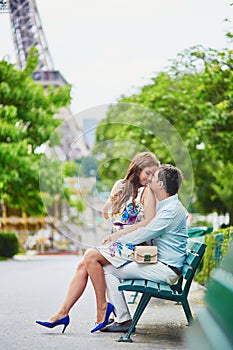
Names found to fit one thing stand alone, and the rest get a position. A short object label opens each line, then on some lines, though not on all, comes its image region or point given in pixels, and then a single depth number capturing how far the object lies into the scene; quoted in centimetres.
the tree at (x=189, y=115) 1830
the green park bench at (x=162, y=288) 658
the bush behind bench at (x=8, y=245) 3205
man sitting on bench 690
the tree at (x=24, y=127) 2895
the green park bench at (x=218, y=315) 253
